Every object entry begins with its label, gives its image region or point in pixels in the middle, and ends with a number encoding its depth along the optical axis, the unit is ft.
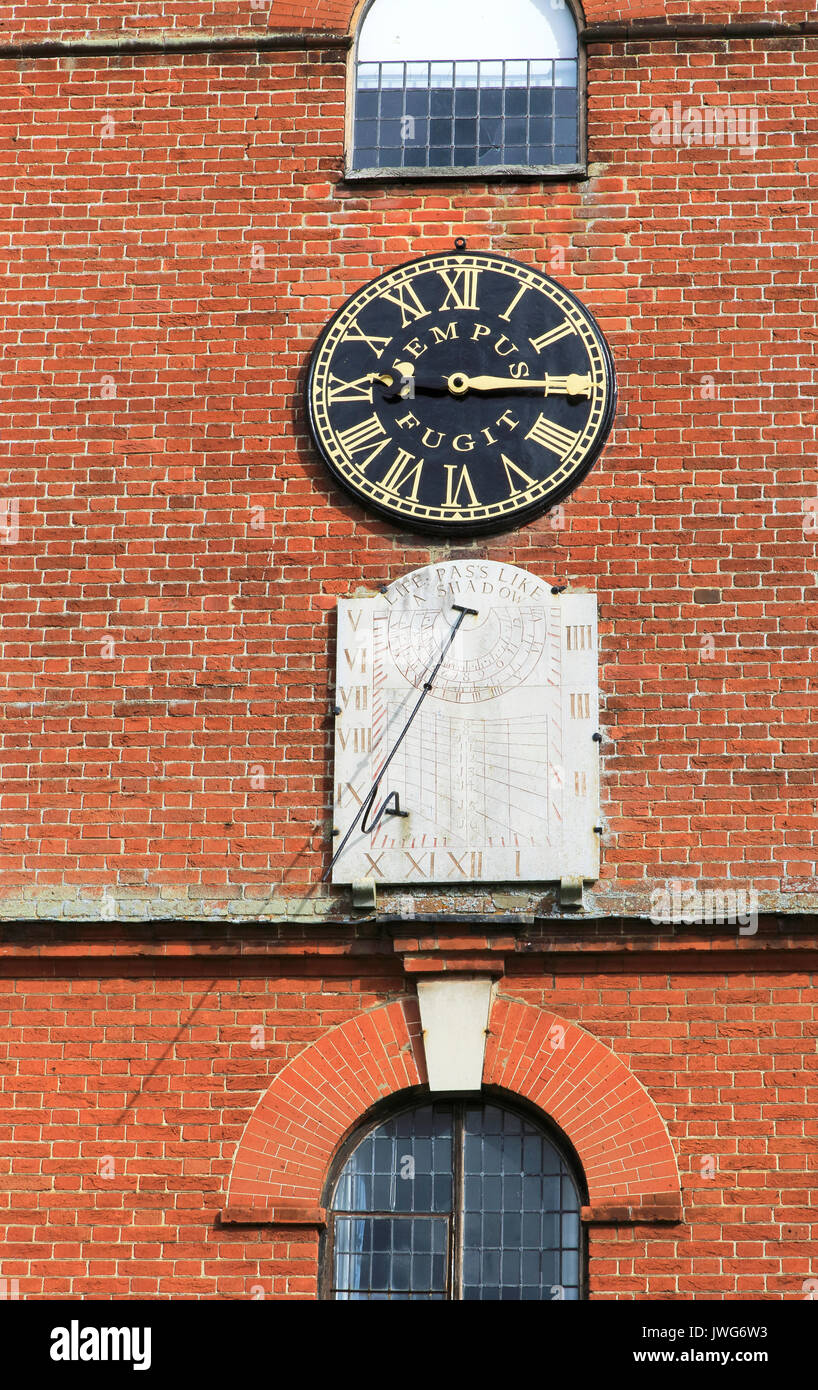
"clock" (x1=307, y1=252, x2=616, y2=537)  48.06
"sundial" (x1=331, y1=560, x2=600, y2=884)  45.44
